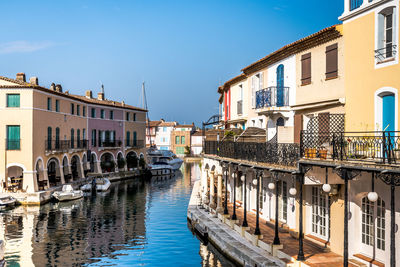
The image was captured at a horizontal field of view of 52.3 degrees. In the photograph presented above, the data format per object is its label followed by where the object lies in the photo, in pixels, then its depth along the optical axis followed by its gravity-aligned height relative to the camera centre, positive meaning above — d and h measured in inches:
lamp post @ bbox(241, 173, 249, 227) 775.7 -161.7
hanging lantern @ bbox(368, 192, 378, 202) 427.8 -60.5
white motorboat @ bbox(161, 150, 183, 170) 2631.4 -149.2
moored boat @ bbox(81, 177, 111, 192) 1656.0 -198.8
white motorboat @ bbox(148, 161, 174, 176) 2373.3 -181.2
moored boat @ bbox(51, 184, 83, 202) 1411.3 -199.4
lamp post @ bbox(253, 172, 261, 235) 695.1 -155.3
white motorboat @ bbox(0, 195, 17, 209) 1244.6 -198.7
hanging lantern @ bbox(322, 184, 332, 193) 487.0 -58.5
